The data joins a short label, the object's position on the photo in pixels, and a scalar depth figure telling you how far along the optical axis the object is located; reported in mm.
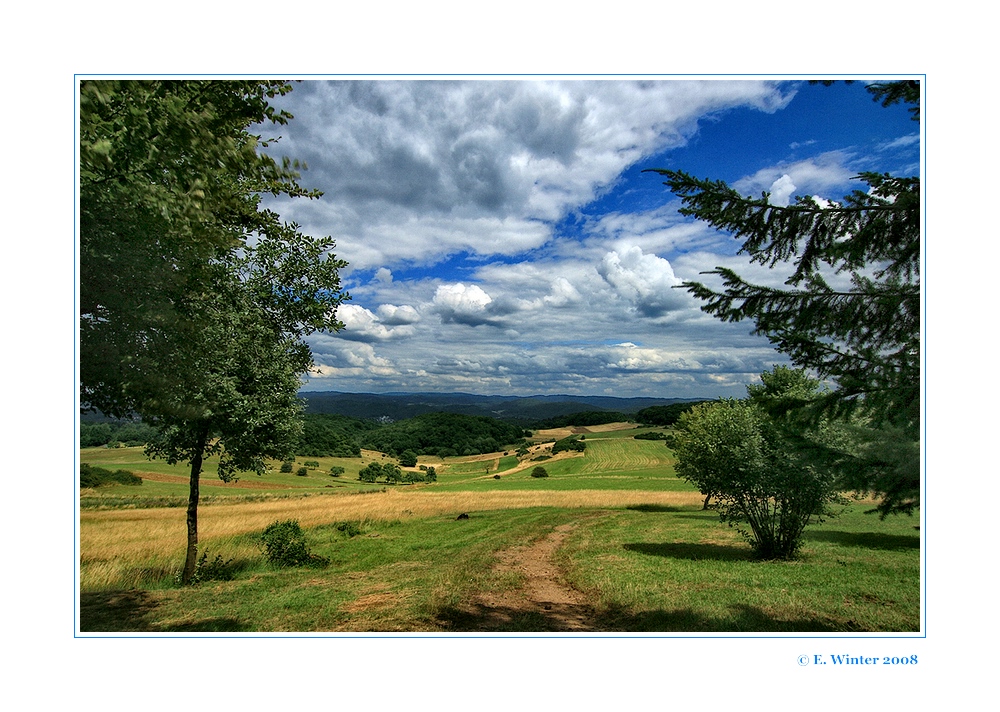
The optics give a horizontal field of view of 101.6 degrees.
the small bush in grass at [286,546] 7262
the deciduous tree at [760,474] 8023
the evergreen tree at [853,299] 3721
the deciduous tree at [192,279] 3287
